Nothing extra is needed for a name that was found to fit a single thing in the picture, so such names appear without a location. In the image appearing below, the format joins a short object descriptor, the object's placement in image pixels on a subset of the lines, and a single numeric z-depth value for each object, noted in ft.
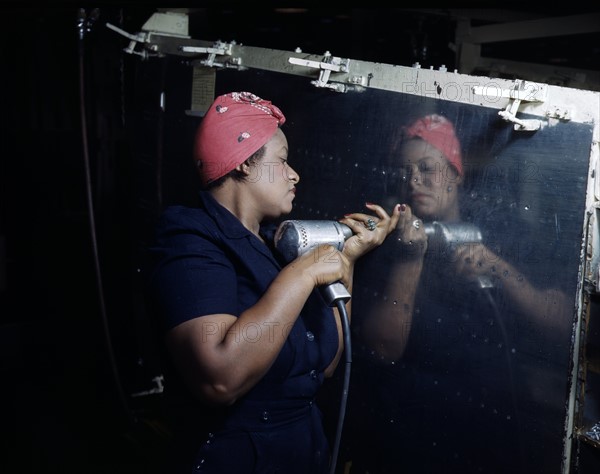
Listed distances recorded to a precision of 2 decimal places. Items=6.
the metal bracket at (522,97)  4.14
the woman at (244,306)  4.43
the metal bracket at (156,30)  8.49
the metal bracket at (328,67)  5.40
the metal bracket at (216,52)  6.79
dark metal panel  4.24
